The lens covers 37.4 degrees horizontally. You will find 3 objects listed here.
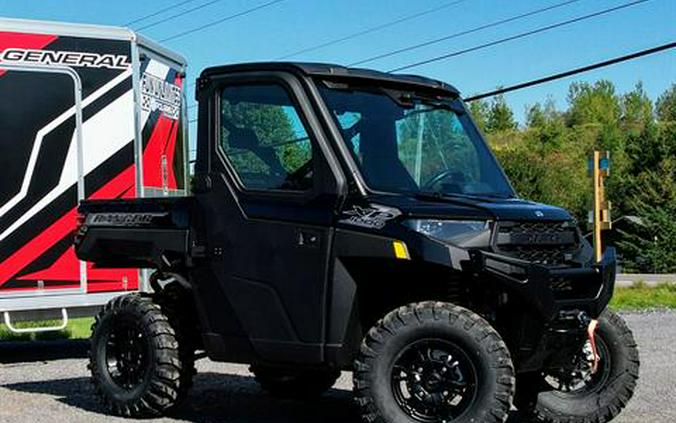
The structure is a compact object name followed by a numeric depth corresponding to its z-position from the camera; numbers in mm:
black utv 5738
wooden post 21375
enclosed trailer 9789
